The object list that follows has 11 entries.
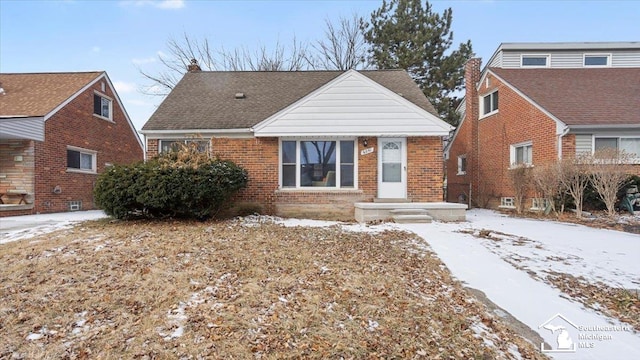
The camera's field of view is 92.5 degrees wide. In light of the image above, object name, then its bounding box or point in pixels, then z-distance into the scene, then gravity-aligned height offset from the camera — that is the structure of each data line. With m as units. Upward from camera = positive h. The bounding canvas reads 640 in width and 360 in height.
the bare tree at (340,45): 24.03 +10.59
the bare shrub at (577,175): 9.32 +0.15
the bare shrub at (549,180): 9.59 -0.02
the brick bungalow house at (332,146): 9.80 +1.05
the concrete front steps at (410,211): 9.06 -0.96
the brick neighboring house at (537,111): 11.01 +2.81
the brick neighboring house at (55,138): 11.06 +1.54
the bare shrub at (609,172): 9.03 +0.24
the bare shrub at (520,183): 11.14 -0.13
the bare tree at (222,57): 23.14 +9.58
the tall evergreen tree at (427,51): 20.73 +8.80
